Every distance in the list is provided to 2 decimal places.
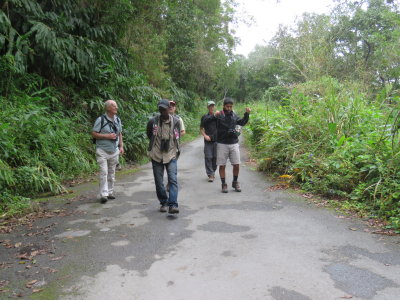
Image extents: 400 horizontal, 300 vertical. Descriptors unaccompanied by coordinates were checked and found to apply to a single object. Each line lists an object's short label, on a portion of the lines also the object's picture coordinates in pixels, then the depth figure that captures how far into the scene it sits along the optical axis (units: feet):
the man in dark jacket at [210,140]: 26.78
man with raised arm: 22.63
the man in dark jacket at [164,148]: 17.33
